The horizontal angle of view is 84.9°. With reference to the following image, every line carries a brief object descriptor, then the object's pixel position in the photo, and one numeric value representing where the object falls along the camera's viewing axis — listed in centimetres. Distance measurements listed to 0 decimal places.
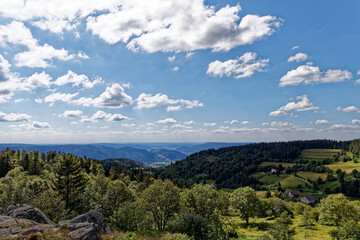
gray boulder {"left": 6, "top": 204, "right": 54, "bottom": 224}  2981
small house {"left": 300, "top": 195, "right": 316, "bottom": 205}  15727
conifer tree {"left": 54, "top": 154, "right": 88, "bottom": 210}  5597
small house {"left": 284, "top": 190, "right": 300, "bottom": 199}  17574
